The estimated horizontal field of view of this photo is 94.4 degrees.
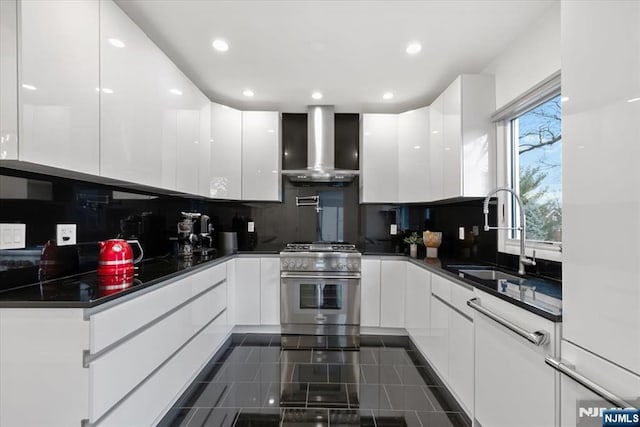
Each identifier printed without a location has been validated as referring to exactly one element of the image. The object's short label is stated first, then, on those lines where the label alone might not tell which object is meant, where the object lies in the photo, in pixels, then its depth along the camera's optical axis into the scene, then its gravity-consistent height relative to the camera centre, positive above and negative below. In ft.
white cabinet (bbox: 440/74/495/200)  7.80 +2.16
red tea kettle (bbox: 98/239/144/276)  5.43 -0.76
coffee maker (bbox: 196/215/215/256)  9.86 -0.65
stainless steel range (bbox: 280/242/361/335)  9.91 -2.47
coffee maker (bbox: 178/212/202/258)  8.91 -0.54
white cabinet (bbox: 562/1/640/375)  2.51 +0.42
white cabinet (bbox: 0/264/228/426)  3.79 -2.02
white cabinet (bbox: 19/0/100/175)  3.85 +1.92
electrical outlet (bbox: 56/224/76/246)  5.39 -0.31
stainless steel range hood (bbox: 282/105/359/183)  10.91 +2.86
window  6.18 +1.15
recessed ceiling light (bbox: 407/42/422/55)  7.11 +4.16
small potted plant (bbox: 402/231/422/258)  10.34 -0.87
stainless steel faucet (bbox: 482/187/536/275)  5.74 -0.48
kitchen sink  6.20 -1.27
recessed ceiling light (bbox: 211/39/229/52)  7.11 +4.23
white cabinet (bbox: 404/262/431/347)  8.04 -2.49
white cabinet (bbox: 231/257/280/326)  10.05 -2.59
